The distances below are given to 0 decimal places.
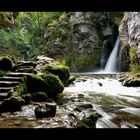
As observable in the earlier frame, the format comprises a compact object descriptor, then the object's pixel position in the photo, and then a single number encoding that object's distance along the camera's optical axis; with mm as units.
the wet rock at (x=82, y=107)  8898
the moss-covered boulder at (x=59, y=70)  14641
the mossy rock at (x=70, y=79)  16656
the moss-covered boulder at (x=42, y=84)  11148
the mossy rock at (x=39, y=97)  10325
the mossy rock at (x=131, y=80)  16656
